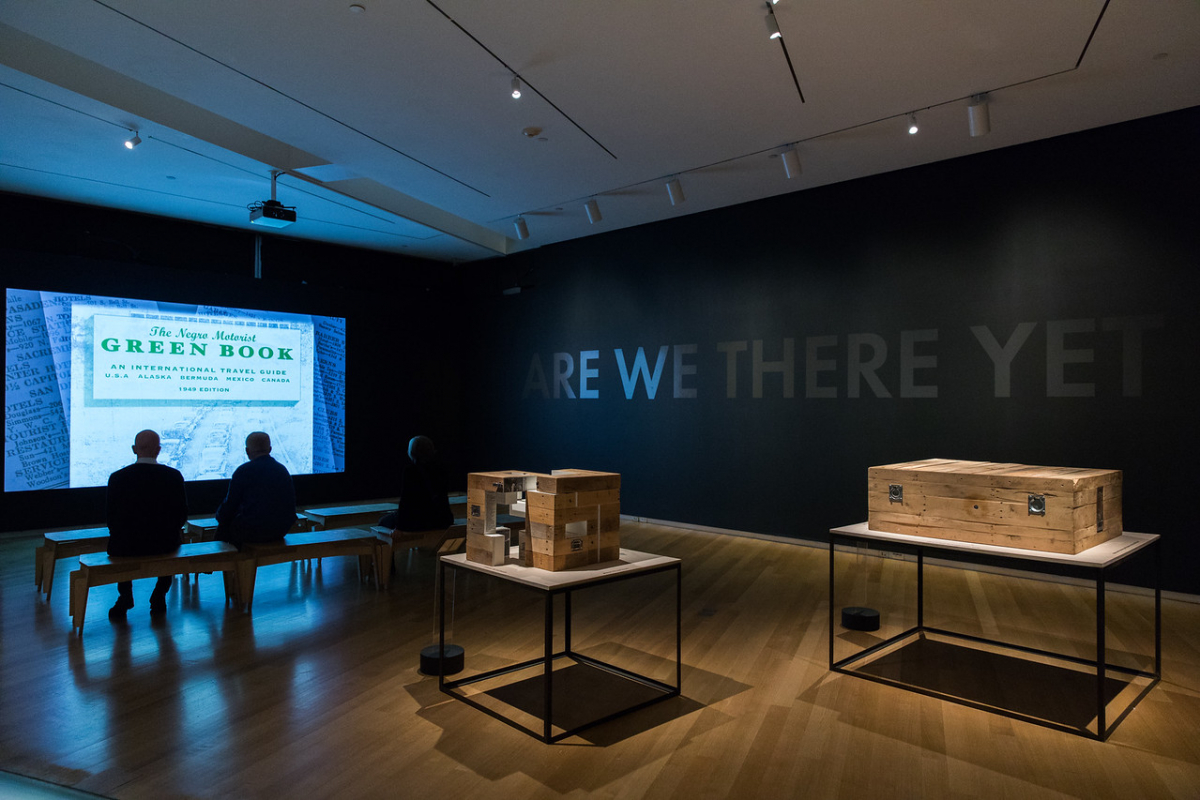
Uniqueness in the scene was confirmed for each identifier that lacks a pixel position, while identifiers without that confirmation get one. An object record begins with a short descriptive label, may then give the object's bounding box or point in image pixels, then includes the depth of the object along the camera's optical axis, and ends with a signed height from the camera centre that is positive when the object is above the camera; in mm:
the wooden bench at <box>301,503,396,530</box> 6484 -1102
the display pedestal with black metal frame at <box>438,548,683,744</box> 2887 -807
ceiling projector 6422 +1766
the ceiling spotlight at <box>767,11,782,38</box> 3885 +2142
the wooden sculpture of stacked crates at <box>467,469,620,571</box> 3143 -555
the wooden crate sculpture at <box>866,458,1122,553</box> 3150 -517
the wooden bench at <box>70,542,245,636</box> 4277 -1077
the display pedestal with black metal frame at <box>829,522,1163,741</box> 2918 -739
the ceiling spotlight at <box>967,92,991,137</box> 4945 +2056
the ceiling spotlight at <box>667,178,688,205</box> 6727 +2055
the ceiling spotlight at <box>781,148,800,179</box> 5883 +2045
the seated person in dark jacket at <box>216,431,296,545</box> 5113 -750
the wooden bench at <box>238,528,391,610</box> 4871 -1139
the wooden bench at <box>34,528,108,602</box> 5094 -1106
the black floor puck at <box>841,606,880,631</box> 4426 -1426
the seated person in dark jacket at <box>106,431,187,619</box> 4496 -720
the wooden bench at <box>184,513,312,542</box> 6000 -1164
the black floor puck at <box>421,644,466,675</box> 3611 -1383
